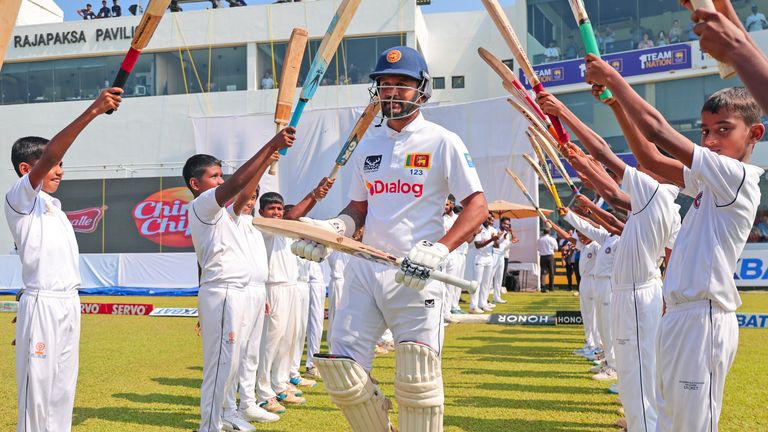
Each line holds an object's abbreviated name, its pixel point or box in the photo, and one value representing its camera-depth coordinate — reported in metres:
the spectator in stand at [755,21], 27.66
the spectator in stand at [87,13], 35.00
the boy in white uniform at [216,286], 5.85
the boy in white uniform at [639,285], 4.88
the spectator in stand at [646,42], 29.55
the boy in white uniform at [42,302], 4.62
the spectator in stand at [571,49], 31.02
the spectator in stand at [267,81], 32.38
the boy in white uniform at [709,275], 3.56
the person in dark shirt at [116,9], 34.44
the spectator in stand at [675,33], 29.22
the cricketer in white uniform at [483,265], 18.47
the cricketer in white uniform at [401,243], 4.01
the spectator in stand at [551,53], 31.50
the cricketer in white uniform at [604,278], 8.79
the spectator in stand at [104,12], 34.53
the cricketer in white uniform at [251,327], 6.33
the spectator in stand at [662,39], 29.55
